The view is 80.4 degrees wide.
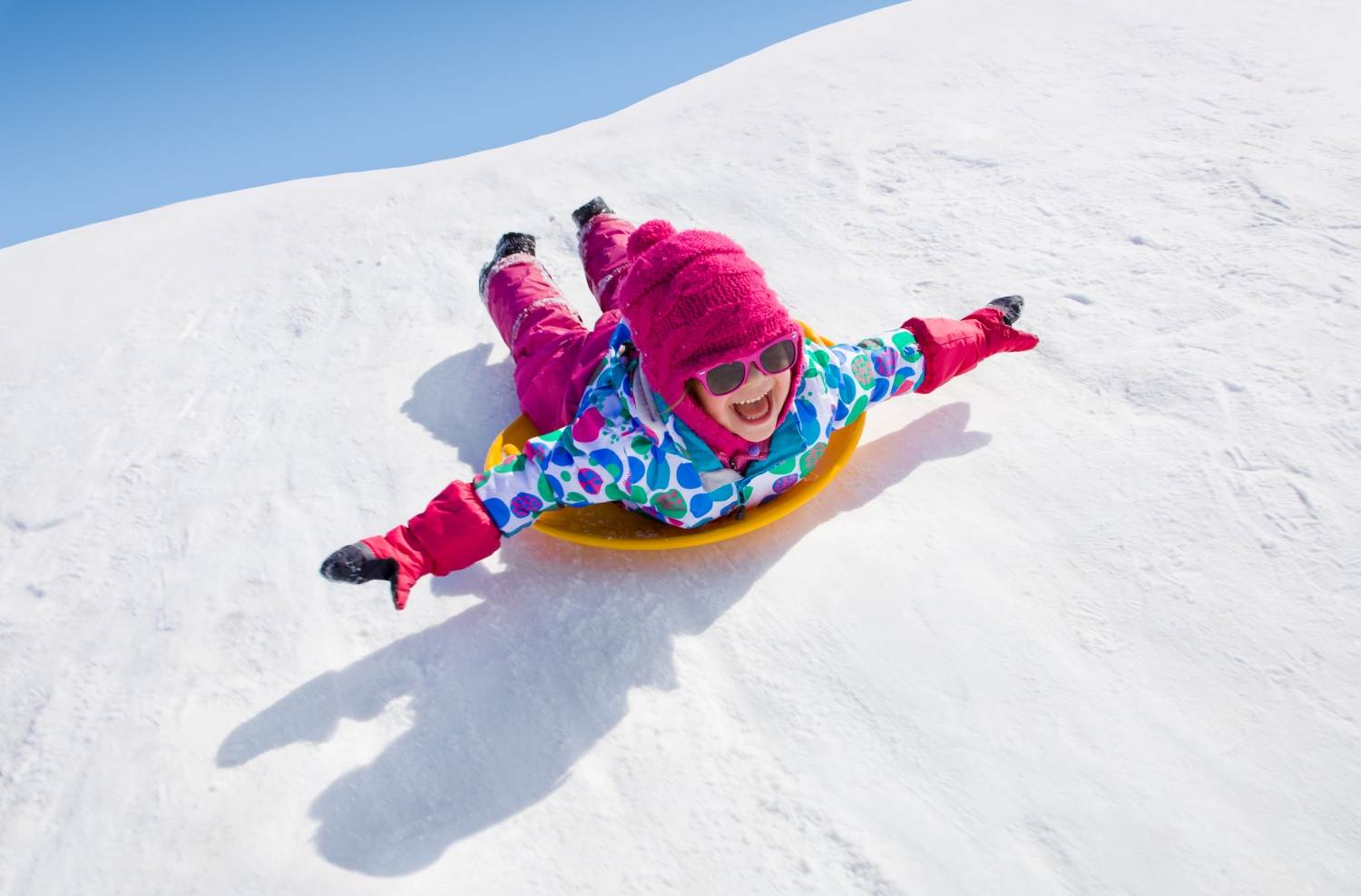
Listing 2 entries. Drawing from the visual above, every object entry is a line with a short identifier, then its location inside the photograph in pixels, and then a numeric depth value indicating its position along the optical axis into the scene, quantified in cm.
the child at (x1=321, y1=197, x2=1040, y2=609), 152
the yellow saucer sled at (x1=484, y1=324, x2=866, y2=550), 173
